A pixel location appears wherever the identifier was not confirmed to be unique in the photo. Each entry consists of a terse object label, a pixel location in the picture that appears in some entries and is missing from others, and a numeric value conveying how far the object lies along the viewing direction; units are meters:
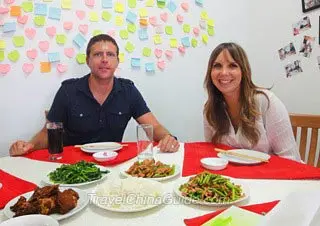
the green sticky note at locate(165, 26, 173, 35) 2.87
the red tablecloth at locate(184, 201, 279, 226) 0.92
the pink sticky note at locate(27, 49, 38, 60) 2.35
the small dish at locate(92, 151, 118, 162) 1.52
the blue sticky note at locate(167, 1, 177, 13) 2.88
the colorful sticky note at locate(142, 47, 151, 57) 2.78
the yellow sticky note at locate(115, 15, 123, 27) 2.64
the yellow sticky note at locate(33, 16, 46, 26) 2.35
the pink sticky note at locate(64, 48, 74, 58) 2.47
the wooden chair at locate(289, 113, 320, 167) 1.96
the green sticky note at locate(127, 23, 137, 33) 2.70
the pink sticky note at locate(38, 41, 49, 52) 2.38
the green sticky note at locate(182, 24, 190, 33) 2.96
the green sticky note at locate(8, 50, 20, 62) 2.29
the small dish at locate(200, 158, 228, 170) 1.38
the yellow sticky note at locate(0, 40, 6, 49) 2.26
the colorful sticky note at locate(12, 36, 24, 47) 2.29
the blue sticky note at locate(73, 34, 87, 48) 2.50
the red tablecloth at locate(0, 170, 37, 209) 1.12
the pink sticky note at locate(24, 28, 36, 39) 2.33
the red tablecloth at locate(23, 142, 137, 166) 1.55
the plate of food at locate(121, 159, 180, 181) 1.29
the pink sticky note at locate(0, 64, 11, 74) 2.27
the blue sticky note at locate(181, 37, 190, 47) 2.96
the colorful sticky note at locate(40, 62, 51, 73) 2.40
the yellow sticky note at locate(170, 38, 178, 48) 2.91
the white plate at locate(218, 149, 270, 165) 1.47
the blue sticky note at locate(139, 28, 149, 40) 2.76
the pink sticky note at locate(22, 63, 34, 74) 2.34
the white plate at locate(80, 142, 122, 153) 1.70
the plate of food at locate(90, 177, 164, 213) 1.00
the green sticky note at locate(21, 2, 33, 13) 2.30
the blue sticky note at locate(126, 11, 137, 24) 2.69
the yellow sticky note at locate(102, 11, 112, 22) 2.59
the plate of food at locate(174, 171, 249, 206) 1.04
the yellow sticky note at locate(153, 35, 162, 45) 2.82
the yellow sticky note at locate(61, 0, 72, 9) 2.42
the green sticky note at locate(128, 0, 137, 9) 2.68
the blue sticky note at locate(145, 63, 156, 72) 2.80
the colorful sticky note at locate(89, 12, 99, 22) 2.54
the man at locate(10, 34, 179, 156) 2.22
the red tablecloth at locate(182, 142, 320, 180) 1.29
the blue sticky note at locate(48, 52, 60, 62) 2.42
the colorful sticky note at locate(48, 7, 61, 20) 2.39
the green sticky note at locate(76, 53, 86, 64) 2.52
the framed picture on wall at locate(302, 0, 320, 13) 2.74
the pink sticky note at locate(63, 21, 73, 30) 2.45
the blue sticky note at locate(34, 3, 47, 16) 2.34
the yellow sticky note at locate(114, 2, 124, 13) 2.63
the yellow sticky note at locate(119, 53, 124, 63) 2.68
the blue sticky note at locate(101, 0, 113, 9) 2.58
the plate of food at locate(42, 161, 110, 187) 1.24
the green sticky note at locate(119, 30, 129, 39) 2.67
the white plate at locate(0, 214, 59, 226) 0.85
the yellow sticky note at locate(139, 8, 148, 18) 2.74
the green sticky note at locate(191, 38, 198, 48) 3.01
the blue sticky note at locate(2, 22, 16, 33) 2.26
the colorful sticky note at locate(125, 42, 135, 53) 2.70
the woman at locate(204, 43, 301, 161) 1.80
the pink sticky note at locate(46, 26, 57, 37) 2.40
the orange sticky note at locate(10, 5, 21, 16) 2.26
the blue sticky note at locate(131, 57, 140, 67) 2.74
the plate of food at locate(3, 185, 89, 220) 0.94
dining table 0.96
